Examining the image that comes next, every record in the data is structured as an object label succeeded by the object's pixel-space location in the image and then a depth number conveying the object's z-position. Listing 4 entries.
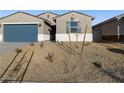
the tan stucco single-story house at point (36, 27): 11.31
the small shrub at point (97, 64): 4.17
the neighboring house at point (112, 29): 10.39
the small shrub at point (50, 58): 4.96
